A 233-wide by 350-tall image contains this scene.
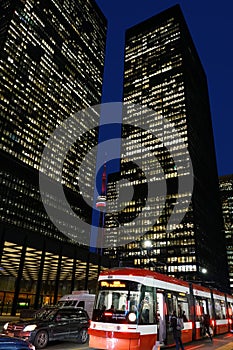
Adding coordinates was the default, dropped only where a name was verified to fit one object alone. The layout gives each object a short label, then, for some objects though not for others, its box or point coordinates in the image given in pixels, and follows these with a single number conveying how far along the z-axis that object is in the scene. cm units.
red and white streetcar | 1088
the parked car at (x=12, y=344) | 682
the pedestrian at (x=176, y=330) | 1233
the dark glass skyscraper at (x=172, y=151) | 12988
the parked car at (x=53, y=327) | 1262
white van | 2280
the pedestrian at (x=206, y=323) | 1698
